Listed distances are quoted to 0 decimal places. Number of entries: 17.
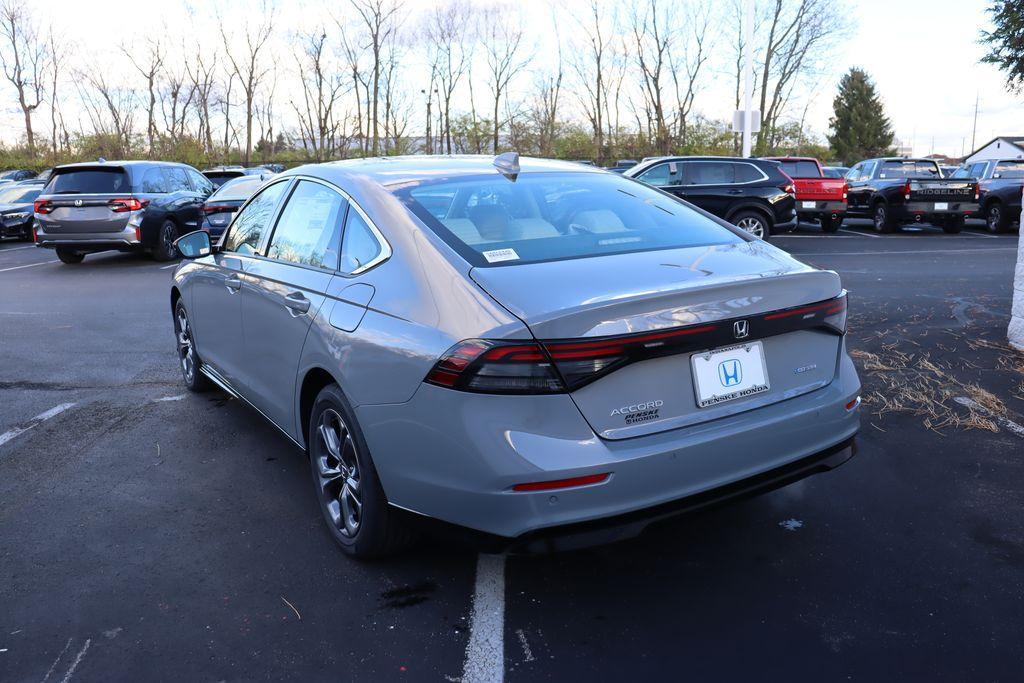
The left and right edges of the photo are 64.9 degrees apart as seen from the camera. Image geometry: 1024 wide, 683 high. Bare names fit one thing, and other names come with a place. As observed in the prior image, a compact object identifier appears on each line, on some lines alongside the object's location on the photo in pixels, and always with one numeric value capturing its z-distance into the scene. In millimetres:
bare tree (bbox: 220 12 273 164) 47031
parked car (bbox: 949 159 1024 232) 17719
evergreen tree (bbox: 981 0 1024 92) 20344
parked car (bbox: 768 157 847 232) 17453
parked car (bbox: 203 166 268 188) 22531
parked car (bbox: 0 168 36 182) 31688
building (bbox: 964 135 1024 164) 67956
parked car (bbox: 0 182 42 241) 18891
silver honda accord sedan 2445
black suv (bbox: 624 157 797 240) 14992
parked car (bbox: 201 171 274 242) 14078
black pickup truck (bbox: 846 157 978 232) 17312
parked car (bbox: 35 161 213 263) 12969
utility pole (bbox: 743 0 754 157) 24047
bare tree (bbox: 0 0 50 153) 44875
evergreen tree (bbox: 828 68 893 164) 66875
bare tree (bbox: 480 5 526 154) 44438
